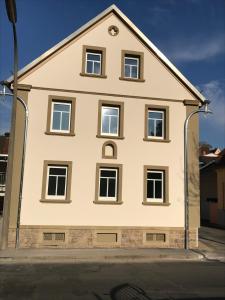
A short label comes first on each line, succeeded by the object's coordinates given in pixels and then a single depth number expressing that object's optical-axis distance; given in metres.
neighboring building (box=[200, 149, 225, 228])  20.27
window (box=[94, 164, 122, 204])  12.04
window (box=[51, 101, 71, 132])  12.24
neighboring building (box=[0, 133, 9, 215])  25.46
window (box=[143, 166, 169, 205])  12.32
